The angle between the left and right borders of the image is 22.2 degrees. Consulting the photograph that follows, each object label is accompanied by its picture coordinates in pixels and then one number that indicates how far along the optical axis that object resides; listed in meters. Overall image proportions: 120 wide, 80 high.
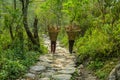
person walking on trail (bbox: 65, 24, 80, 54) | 14.21
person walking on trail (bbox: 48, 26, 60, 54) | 13.91
